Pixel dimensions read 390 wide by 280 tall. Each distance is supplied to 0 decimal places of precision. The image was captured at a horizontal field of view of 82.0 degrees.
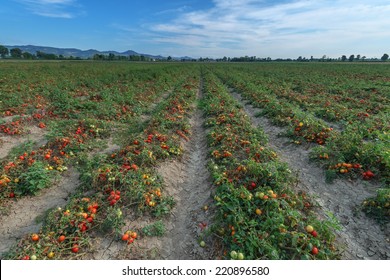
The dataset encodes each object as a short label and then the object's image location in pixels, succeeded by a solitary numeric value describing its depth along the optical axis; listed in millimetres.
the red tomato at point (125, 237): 3693
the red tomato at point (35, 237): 3408
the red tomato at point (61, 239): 3486
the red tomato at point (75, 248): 3438
